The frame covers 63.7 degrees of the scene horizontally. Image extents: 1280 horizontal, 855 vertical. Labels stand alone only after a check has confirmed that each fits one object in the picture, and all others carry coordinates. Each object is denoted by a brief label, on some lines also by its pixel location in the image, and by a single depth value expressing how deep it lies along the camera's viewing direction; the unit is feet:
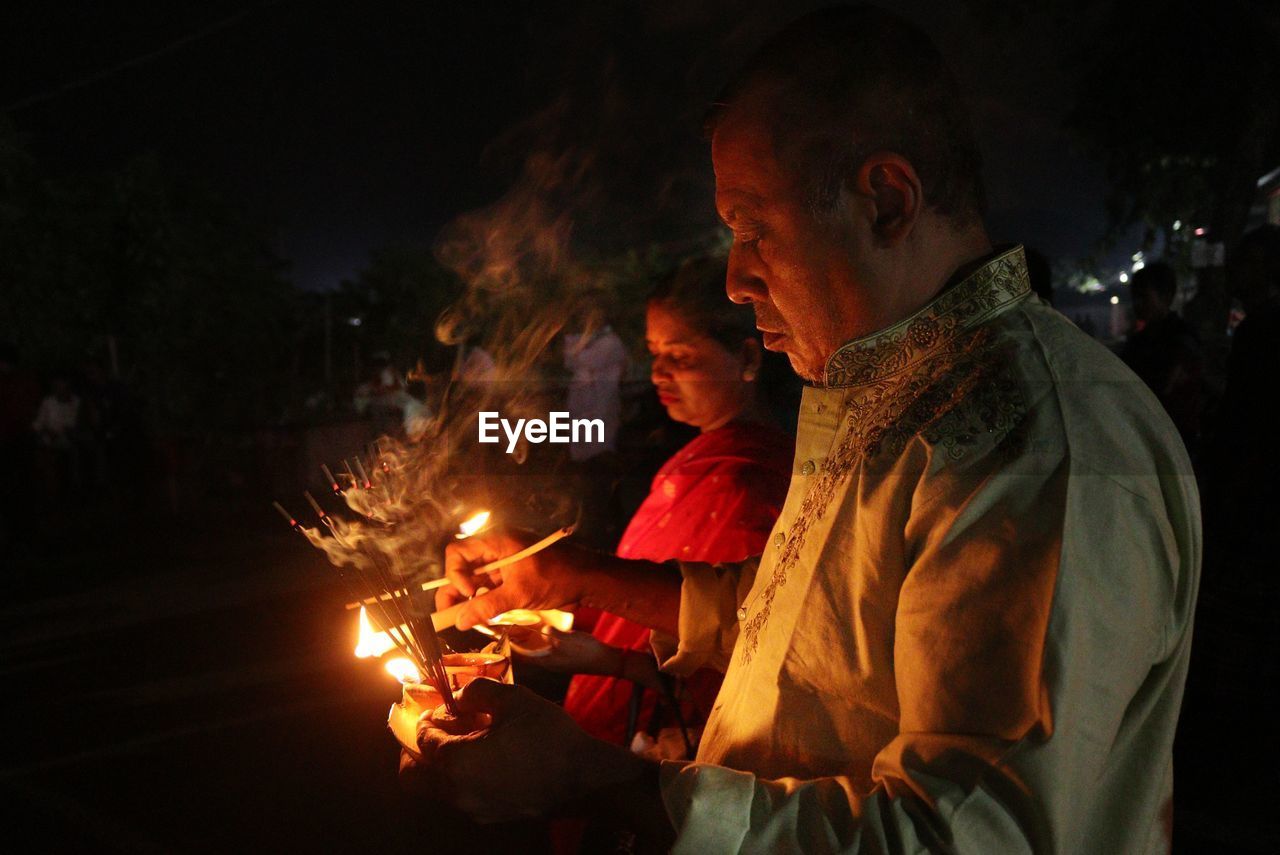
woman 8.77
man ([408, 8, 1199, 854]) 3.20
